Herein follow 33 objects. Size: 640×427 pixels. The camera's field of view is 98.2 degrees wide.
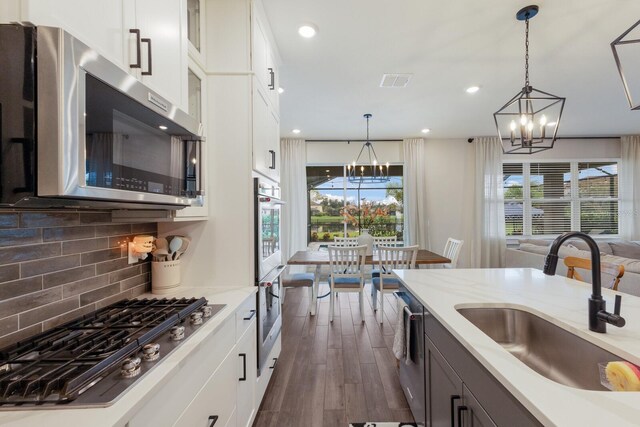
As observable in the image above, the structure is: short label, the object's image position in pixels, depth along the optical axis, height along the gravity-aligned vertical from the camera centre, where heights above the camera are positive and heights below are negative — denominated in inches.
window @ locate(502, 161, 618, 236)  214.8 +13.3
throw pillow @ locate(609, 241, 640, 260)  179.6 -23.5
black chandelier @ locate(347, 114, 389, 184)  211.4 +39.0
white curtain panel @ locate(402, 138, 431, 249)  205.2 +15.4
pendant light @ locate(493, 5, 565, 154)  74.1 +26.5
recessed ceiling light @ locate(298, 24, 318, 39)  83.7 +57.1
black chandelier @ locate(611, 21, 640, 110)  43.0 +22.2
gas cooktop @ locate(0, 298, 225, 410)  25.5 -15.8
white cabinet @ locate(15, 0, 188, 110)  27.3 +23.8
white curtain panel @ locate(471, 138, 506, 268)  205.0 +5.6
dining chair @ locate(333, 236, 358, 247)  168.2 -16.7
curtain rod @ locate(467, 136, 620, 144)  210.3 +58.3
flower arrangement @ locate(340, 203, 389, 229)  211.2 +2.0
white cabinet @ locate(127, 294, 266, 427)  31.9 -24.9
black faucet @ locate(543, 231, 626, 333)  37.8 -12.4
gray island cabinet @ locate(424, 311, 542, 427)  29.9 -23.6
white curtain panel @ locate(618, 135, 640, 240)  204.2 +21.4
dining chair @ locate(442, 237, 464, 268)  140.1 -18.8
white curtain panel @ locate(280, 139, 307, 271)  206.2 +16.4
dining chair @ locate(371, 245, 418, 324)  127.4 -21.8
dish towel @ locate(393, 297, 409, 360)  68.6 -30.6
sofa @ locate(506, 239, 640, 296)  106.2 -22.8
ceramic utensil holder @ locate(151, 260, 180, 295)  60.5 -13.0
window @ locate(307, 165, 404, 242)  219.0 +13.6
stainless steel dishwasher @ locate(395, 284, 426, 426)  58.9 -33.0
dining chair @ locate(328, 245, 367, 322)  128.3 -27.0
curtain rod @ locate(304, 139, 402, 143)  214.2 +58.5
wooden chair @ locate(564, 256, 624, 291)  58.9 -12.6
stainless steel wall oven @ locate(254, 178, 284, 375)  66.4 -13.1
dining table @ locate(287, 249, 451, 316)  130.5 -21.5
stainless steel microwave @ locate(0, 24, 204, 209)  24.2 +9.3
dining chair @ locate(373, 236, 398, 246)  167.3 -16.4
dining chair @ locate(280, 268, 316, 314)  135.9 -32.5
